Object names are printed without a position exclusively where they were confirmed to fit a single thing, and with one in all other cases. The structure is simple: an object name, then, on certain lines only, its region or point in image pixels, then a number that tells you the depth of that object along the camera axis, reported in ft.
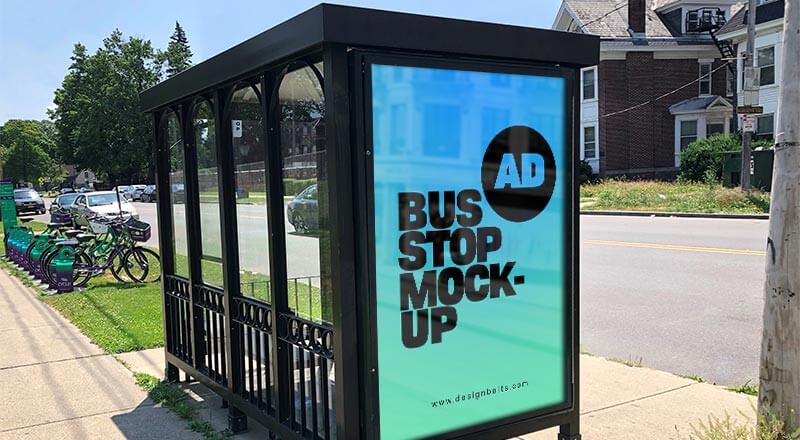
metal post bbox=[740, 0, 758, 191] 62.86
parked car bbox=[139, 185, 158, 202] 167.63
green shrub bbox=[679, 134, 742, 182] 84.28
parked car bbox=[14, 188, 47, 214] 126.21
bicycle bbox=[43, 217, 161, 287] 37.29
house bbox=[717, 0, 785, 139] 88.69
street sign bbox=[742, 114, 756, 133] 60.13
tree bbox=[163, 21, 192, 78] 230.89
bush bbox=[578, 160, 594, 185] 106.02
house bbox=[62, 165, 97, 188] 85.15
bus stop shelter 10.09
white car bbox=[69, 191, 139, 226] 75.87
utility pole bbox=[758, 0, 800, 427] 11.03
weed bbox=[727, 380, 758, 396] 16.11
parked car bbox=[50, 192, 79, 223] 83.30
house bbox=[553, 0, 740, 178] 107.76
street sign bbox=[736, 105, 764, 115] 57.00
